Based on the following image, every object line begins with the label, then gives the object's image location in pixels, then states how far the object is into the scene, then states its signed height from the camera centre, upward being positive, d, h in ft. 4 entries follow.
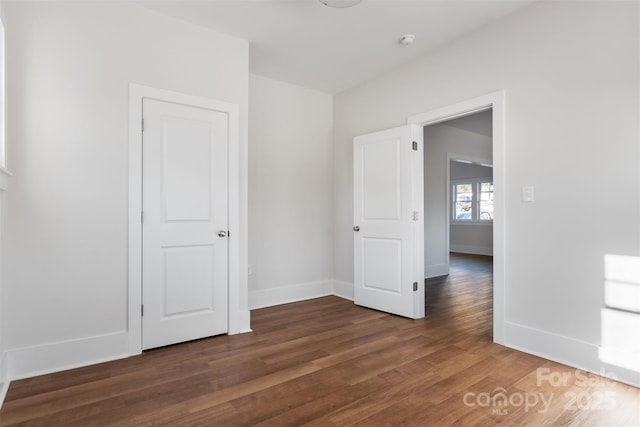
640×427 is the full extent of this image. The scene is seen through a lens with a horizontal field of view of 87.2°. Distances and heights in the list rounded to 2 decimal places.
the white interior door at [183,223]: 8.95 -0.20
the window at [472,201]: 30.81 +1.52
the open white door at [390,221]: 11.54 -0.17
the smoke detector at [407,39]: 10.16 +5.44
